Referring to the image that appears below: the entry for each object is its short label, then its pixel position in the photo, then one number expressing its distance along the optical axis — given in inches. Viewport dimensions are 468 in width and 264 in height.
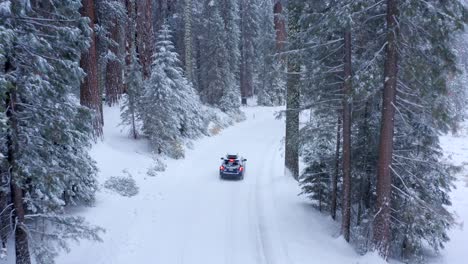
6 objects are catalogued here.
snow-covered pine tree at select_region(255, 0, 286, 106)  2032.5
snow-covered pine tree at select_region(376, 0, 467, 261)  382.9
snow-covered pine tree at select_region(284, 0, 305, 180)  662.4
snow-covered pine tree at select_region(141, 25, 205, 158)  866.1
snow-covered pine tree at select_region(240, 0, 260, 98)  2000.5
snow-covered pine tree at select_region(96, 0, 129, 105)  856.9
